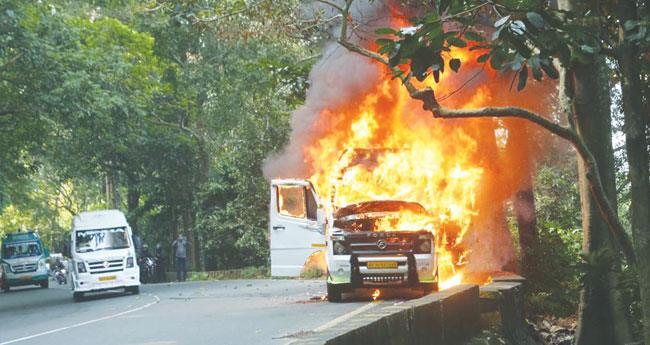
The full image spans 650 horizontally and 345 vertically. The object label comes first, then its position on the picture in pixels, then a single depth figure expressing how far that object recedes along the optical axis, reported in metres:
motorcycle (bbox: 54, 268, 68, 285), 49.31
